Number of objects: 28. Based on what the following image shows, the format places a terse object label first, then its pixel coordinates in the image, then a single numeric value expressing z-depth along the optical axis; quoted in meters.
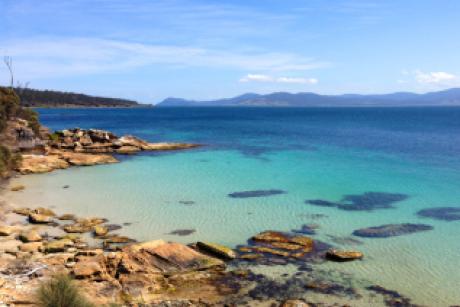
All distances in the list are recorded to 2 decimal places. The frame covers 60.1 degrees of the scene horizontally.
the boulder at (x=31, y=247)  14.40
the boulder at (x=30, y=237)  15.52
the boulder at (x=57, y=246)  14.45
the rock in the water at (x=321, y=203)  21.48
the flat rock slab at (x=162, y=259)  12.94
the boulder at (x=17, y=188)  24.47
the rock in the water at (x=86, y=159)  34.03
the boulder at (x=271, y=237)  16.08
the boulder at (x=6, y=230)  16.04
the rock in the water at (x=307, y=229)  17.27
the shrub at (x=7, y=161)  26.37
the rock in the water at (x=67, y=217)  19.02
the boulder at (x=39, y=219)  18.25
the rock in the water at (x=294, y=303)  10.88
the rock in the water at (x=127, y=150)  41.16
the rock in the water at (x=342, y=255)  14.30
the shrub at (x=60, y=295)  8.62
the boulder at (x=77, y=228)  17.17
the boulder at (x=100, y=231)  16.68
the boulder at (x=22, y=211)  19.65
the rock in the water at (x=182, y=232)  16.98
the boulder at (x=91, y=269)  11.98
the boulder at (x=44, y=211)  19.55
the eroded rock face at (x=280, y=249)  14.37
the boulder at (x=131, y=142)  42.59
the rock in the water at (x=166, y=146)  43.08
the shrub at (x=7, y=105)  34.01
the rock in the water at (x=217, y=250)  14.27
